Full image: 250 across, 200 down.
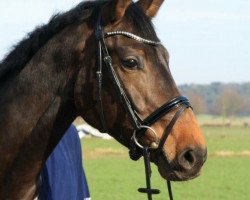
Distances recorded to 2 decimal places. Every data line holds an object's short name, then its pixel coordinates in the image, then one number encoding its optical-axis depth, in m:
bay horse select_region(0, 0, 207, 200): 4.01
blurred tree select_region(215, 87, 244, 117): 129.50
